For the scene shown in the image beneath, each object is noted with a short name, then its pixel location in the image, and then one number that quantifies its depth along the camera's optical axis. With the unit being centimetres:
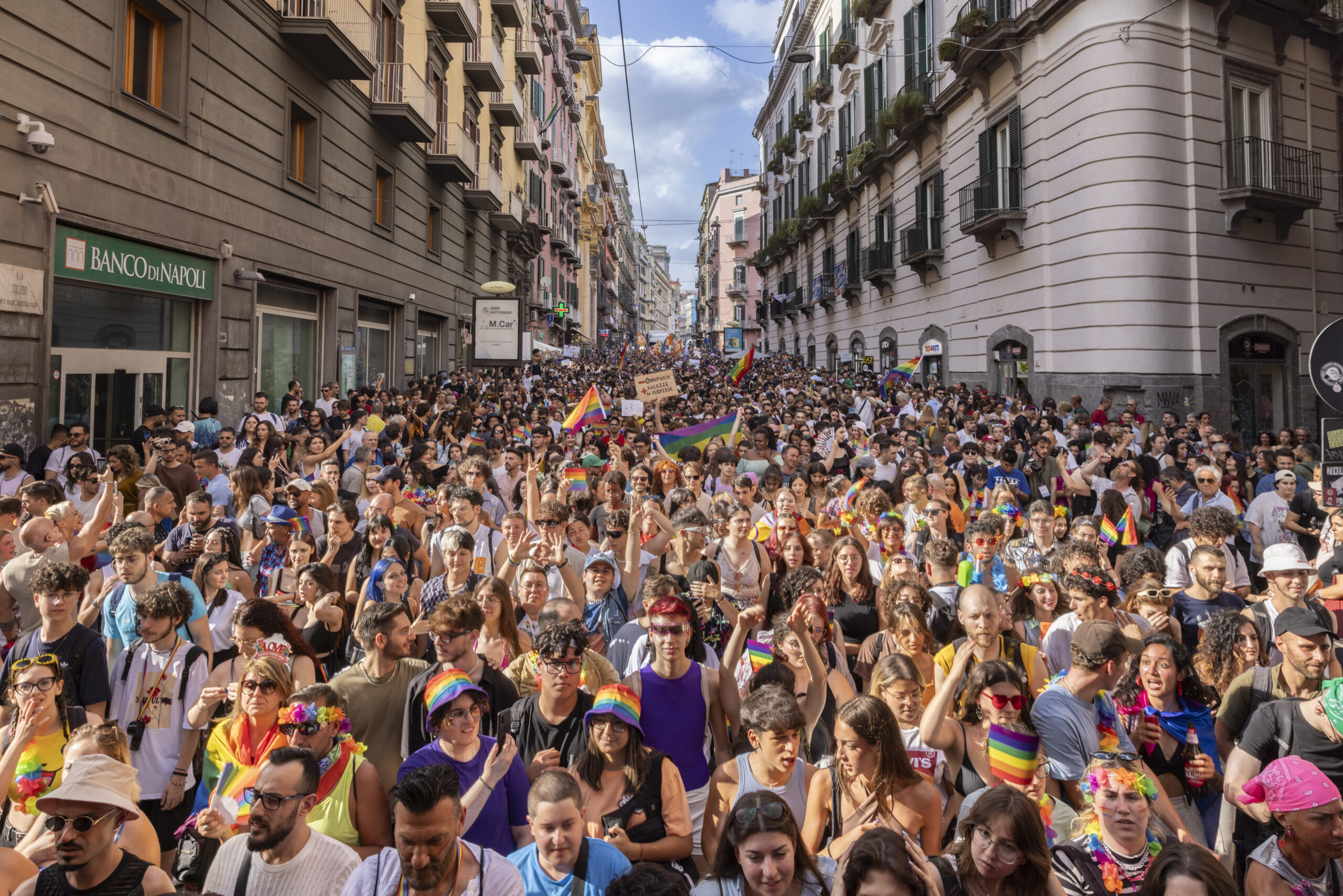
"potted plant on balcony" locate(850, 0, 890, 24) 2858
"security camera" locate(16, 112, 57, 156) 848
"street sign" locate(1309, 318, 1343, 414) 671
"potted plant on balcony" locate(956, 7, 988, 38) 1891
